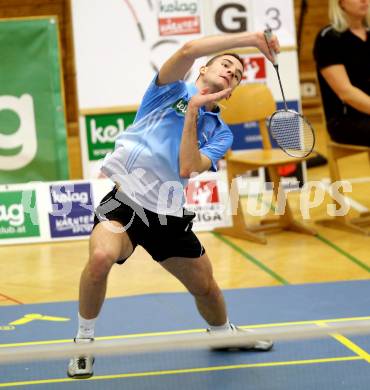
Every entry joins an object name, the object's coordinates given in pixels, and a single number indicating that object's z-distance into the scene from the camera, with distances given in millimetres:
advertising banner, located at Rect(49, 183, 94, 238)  16141
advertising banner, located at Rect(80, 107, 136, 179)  17609
